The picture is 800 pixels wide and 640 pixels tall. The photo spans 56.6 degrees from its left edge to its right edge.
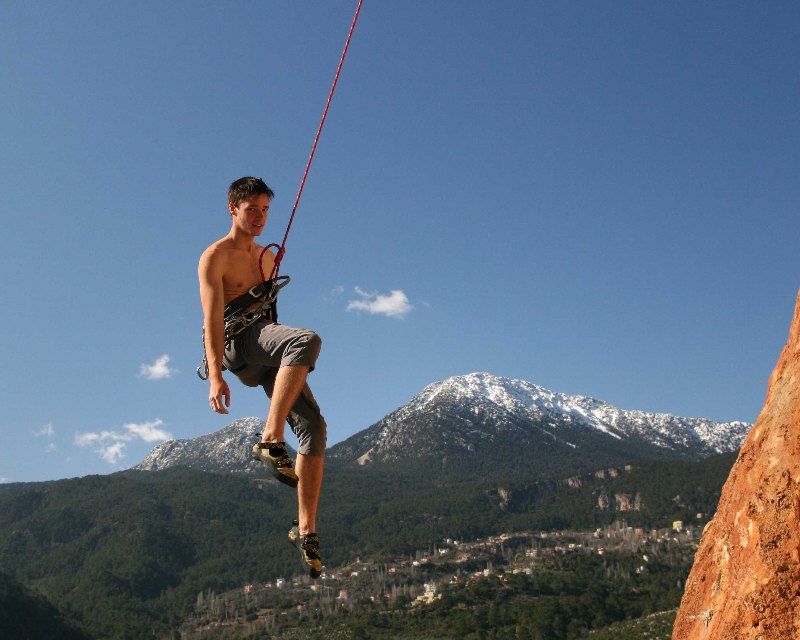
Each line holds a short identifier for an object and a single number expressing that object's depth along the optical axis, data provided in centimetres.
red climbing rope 579
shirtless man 508
